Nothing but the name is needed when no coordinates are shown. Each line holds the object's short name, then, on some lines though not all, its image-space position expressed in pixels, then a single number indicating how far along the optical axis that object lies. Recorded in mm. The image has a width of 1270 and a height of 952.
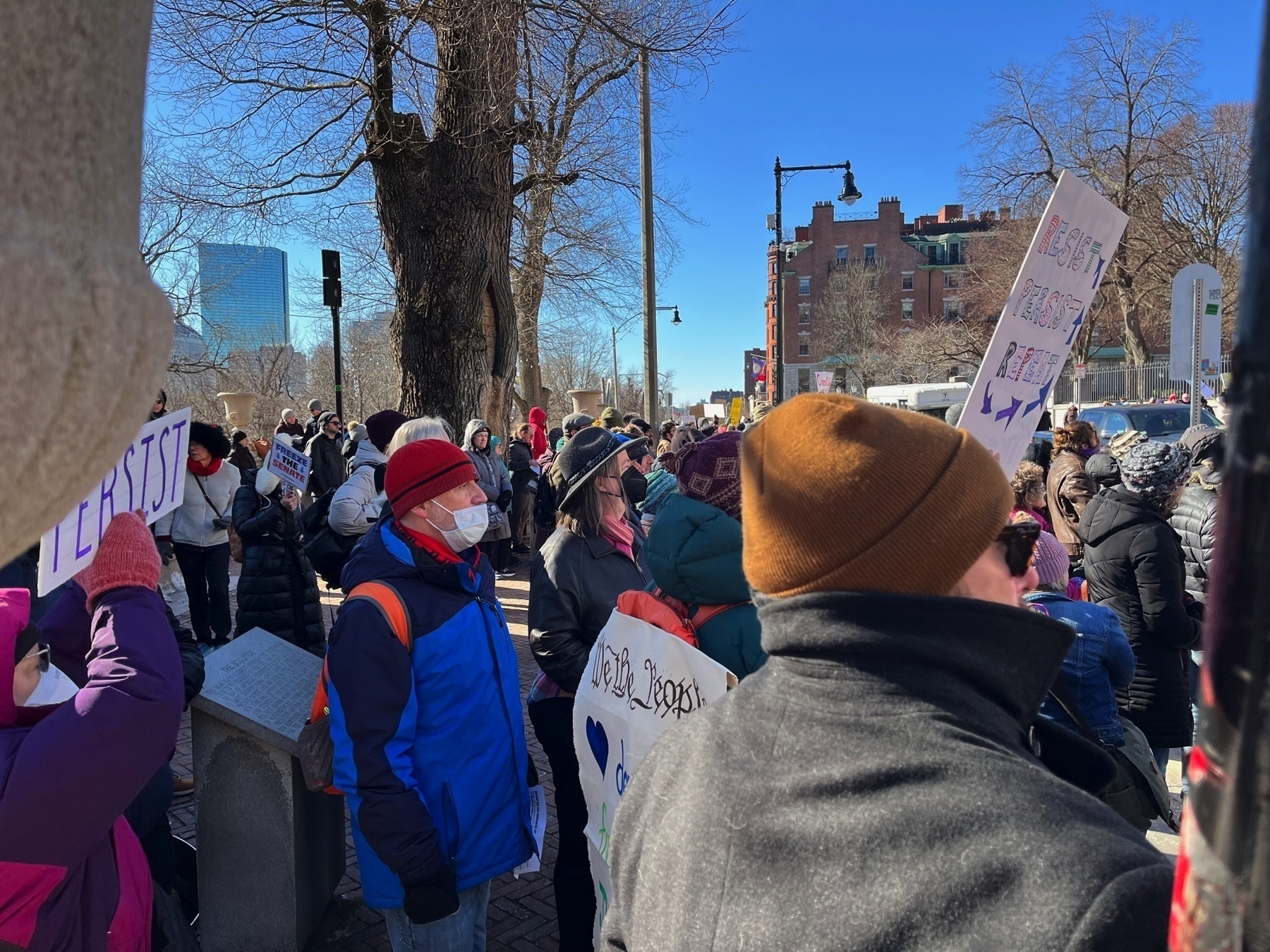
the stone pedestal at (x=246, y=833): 3328
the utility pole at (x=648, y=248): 13141
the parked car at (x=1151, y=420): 16406
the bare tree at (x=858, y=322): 56000
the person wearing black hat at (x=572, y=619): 3344
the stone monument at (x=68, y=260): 466
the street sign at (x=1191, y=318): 8953
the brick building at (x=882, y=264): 67000
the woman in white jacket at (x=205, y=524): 7258
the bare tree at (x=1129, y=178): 28938
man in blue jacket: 2529
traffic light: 11250
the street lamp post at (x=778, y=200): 21953
